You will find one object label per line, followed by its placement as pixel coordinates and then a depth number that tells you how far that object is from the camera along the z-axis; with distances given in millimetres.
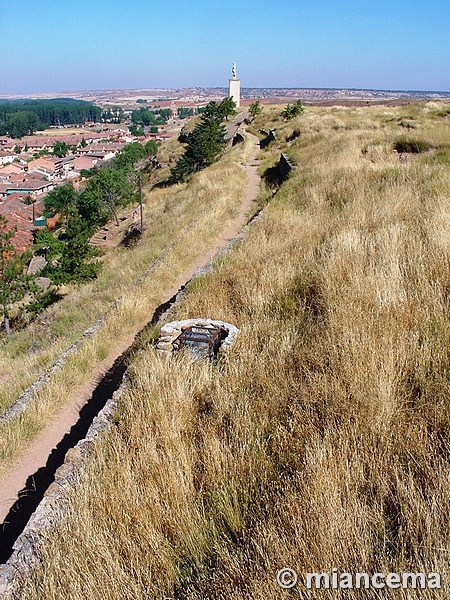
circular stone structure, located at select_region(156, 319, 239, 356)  4637
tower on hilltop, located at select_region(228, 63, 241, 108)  64125
